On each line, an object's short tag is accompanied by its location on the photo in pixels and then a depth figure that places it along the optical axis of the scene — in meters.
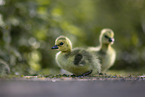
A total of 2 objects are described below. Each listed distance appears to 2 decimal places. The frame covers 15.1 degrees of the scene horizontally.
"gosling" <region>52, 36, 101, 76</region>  4.09
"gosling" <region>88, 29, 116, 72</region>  5.59
